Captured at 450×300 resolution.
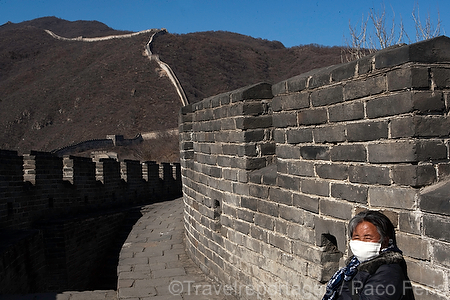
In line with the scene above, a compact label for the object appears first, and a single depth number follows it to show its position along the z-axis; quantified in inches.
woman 91.9
